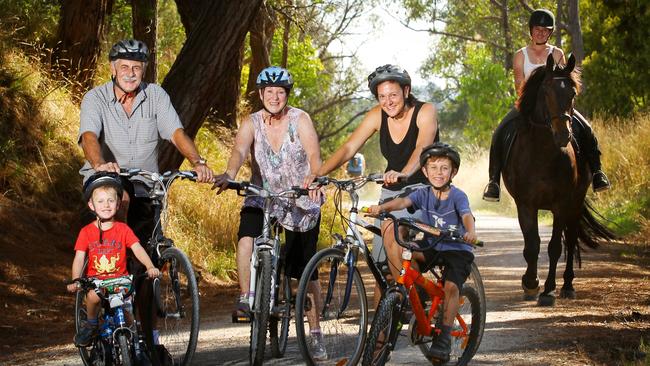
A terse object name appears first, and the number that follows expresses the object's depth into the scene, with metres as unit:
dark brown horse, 12.80
